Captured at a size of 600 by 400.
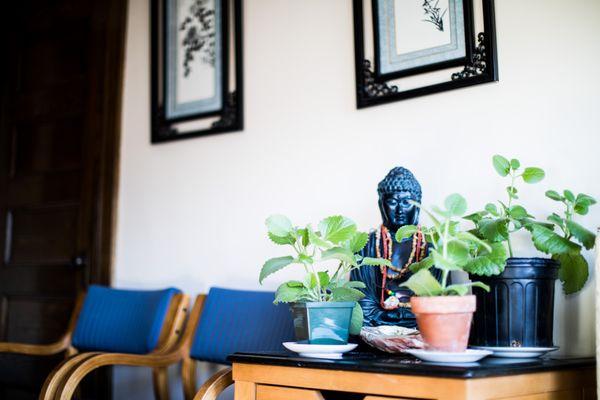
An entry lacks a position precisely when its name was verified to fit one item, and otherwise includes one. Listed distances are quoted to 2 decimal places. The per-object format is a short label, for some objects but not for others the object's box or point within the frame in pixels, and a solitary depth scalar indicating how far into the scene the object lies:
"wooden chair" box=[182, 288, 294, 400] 2.48
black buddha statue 2.11
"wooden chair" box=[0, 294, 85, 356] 2.96
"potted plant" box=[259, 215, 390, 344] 1.84
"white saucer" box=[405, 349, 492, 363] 1.61
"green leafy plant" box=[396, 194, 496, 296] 1.61
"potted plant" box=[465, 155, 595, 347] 1.83
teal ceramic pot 1.84
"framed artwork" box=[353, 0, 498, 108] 2.31
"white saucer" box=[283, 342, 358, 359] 1.80
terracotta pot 1.59
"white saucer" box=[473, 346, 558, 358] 1.81
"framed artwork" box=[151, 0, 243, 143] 3.02
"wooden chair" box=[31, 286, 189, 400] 2.79
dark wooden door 3.40
